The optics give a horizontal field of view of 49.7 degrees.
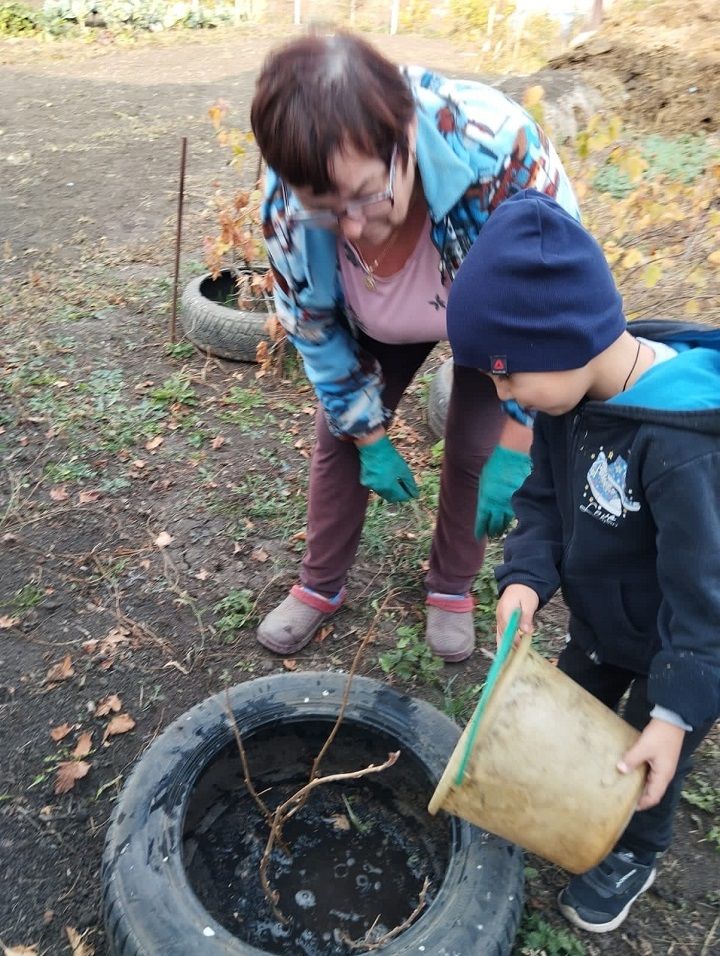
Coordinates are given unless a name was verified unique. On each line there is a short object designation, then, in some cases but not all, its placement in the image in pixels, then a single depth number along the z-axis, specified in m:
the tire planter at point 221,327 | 4.27
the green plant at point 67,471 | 3.50
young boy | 1.30
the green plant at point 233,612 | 2.76
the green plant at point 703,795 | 2.17
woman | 1.46
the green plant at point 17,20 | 14.12
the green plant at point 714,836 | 2.09
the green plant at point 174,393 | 4.09
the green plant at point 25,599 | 2.83
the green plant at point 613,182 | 6.16
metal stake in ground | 4.03
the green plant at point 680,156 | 6.29
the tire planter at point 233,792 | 1.52
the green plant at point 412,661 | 2.59
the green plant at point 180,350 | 4.46
